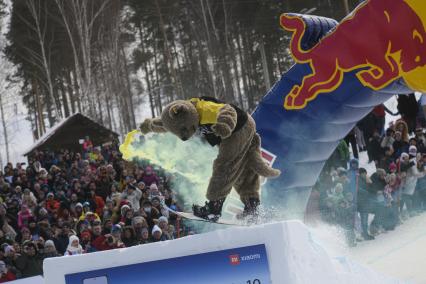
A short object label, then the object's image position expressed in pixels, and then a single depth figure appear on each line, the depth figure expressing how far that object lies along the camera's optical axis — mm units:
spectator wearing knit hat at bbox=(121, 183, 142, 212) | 20766
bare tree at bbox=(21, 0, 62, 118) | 47522
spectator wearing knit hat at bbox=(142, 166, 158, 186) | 23531
